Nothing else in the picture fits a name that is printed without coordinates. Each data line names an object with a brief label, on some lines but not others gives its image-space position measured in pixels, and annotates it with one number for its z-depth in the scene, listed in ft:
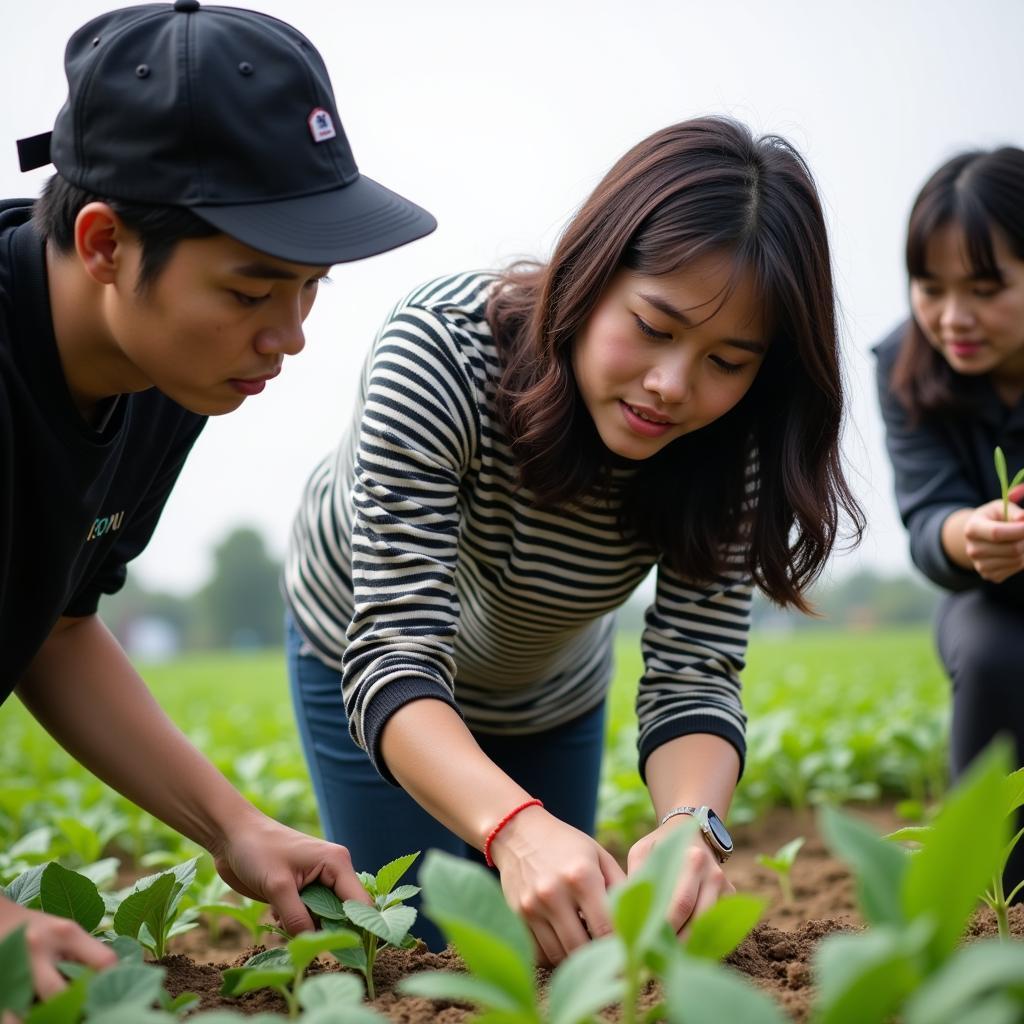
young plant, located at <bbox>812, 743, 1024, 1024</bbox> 2.42
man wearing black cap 4.40
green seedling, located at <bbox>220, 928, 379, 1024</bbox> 3.40
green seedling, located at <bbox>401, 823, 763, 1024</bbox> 2.82
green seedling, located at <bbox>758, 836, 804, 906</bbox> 7.71
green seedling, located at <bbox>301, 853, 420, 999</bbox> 4.37
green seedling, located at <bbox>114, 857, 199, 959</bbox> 4.75
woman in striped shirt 5.11
